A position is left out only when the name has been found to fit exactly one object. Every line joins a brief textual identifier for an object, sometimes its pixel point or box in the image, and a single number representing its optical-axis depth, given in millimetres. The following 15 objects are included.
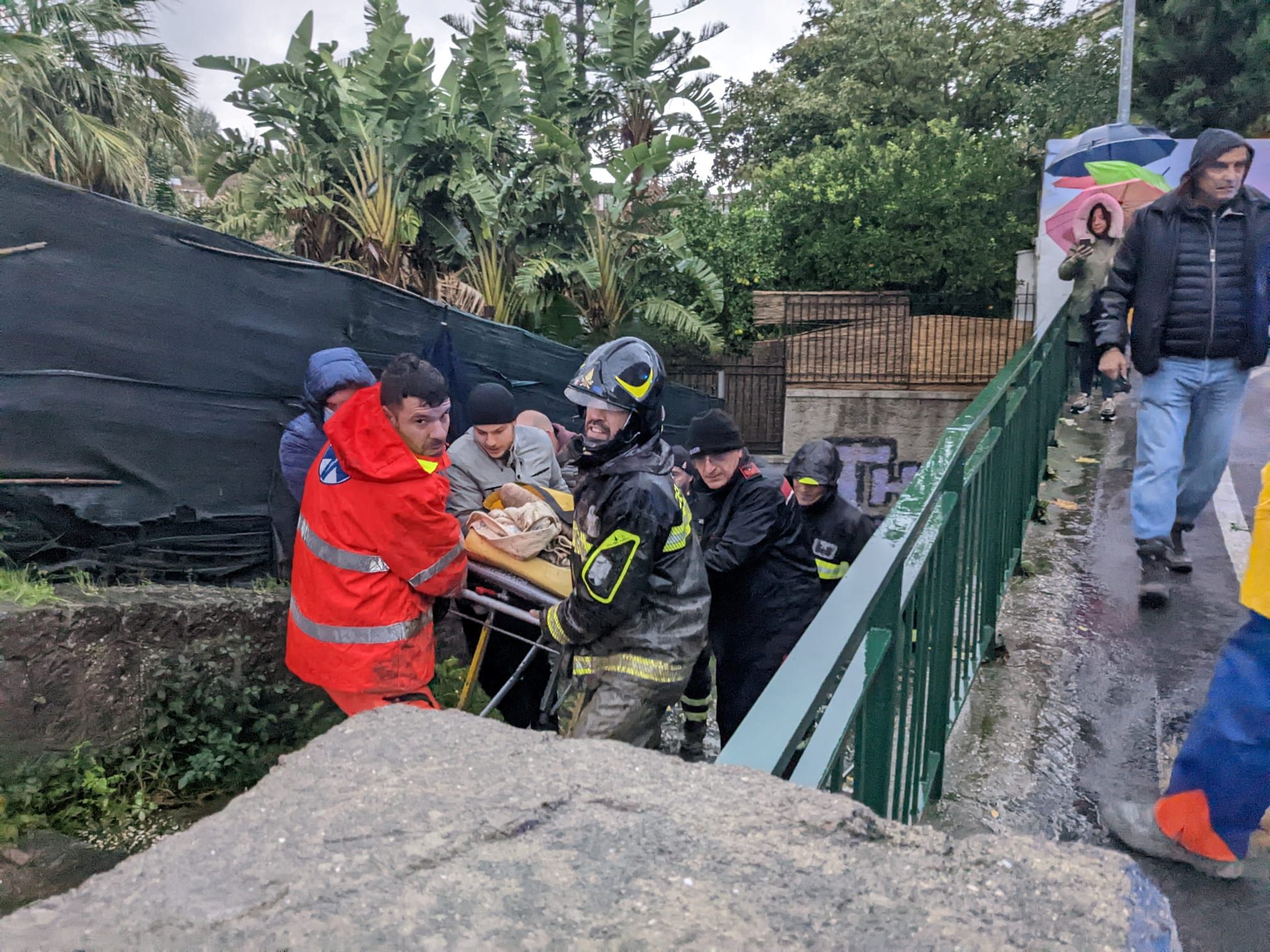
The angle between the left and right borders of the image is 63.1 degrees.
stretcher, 4242
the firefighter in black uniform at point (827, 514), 4473
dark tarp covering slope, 4555
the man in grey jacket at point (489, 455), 4879
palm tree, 13547
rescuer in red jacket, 3793
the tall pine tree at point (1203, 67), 15781
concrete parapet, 1124
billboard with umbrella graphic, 8102
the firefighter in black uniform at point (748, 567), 4434
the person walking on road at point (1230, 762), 2545
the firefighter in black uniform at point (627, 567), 3195
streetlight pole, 13508
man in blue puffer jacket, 4773
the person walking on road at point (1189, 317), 4395
